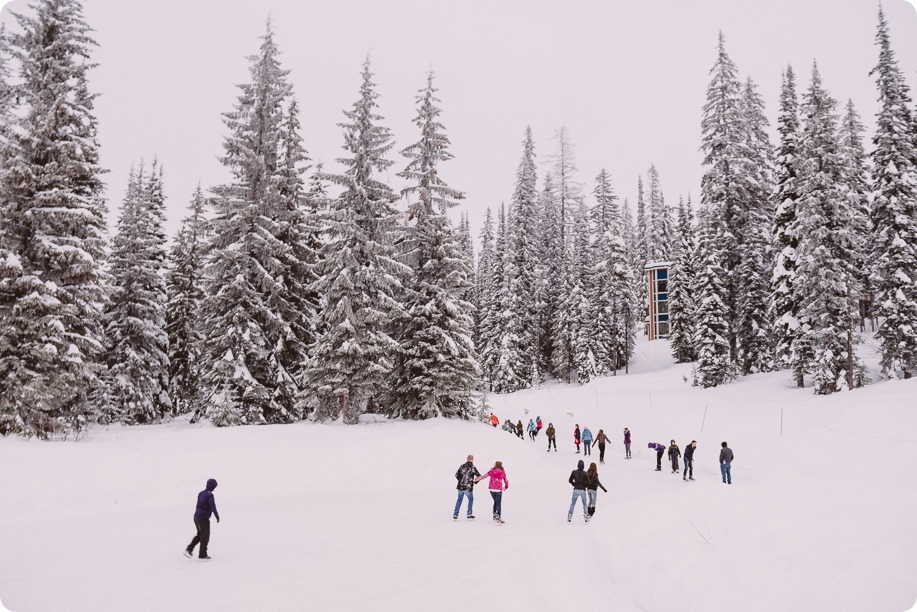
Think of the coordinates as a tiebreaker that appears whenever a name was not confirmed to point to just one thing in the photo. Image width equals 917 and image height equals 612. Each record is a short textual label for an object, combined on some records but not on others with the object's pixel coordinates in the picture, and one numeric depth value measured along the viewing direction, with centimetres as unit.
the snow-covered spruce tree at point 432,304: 2445
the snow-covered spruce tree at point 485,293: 5959
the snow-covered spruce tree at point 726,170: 3916
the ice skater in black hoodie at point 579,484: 1373
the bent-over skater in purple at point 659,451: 2283
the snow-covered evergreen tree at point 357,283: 2306
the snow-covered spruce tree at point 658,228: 7994
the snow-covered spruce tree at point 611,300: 5519
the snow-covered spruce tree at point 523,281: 5403
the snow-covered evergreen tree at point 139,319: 2850
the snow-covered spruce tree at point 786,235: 3177
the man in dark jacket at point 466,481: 1397
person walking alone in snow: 1026
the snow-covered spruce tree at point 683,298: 5266
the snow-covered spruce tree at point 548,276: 6072
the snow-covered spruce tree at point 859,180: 3306
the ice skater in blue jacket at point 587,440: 2687
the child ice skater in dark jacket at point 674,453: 2198
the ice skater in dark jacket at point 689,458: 2077
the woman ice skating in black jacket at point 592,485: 1389
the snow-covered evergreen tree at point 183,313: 3381
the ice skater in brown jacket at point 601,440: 2486
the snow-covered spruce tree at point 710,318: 3875
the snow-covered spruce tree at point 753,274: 3766
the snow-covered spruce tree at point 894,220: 2755
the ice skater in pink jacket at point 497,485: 1364
